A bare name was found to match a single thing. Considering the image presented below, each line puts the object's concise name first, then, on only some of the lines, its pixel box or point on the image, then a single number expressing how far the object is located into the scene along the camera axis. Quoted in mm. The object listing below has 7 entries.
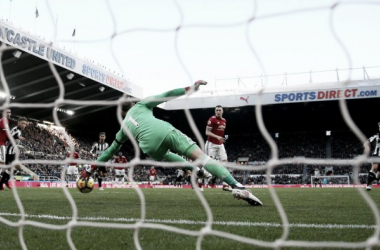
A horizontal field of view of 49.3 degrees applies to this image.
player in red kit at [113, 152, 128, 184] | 13161
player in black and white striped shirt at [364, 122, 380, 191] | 9491
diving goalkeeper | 4305
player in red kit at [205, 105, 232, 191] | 8412
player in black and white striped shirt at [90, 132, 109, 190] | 11359
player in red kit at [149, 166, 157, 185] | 23288
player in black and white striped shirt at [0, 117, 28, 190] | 8516
